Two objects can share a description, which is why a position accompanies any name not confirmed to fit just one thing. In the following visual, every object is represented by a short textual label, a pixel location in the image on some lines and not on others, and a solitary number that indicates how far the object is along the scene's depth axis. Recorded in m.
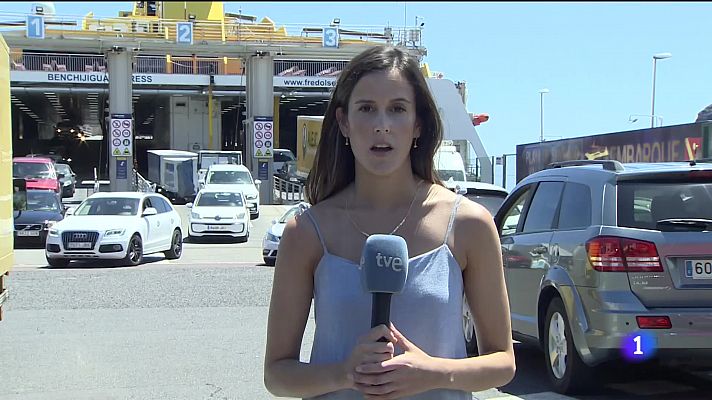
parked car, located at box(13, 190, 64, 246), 20.31
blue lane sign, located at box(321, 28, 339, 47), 37.16
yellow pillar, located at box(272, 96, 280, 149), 55.53
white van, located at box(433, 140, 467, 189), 27.00
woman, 2.23
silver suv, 5.63
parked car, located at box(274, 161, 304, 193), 41.16
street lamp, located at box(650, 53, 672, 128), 40.09
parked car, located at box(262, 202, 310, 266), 16.94
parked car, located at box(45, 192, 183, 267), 16.42
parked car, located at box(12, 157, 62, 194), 25.98
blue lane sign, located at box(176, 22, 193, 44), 36.53
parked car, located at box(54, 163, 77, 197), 39.94
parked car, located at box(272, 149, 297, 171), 48.25
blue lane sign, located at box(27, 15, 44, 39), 34.91
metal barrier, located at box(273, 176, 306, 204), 39.59
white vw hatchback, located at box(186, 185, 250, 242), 23.09
